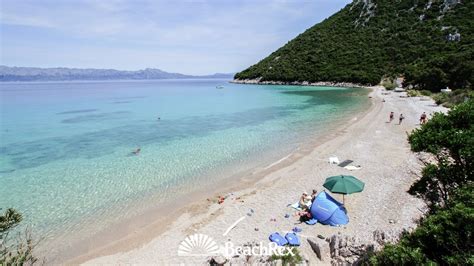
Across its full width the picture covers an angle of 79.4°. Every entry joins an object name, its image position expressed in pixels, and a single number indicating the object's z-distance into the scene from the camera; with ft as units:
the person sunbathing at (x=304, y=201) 38.14
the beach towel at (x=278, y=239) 29.94
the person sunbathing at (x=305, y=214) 35.60
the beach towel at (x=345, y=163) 56.72
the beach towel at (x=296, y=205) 38.33
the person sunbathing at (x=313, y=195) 39.17
